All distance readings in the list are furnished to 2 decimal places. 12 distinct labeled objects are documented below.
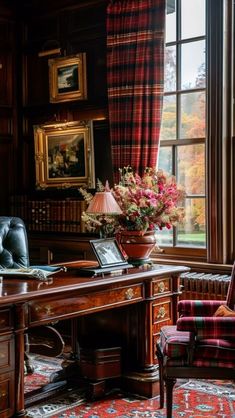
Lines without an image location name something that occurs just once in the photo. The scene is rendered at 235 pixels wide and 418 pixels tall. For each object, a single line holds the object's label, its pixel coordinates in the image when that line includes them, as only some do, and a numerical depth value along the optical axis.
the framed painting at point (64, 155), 5.86
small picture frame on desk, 4.00
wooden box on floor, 4.06
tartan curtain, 5.21
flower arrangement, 4.25
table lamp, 4.23
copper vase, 4.25
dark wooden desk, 3.18
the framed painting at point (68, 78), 5.86
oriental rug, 3.73
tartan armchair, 3.32
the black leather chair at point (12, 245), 4.33
